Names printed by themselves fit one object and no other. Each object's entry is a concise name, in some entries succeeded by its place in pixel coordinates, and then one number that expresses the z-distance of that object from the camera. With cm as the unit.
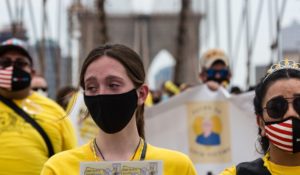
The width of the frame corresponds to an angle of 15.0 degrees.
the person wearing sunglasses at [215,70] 913
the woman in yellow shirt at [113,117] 394
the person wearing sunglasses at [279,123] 398
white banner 890
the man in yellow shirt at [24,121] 597
